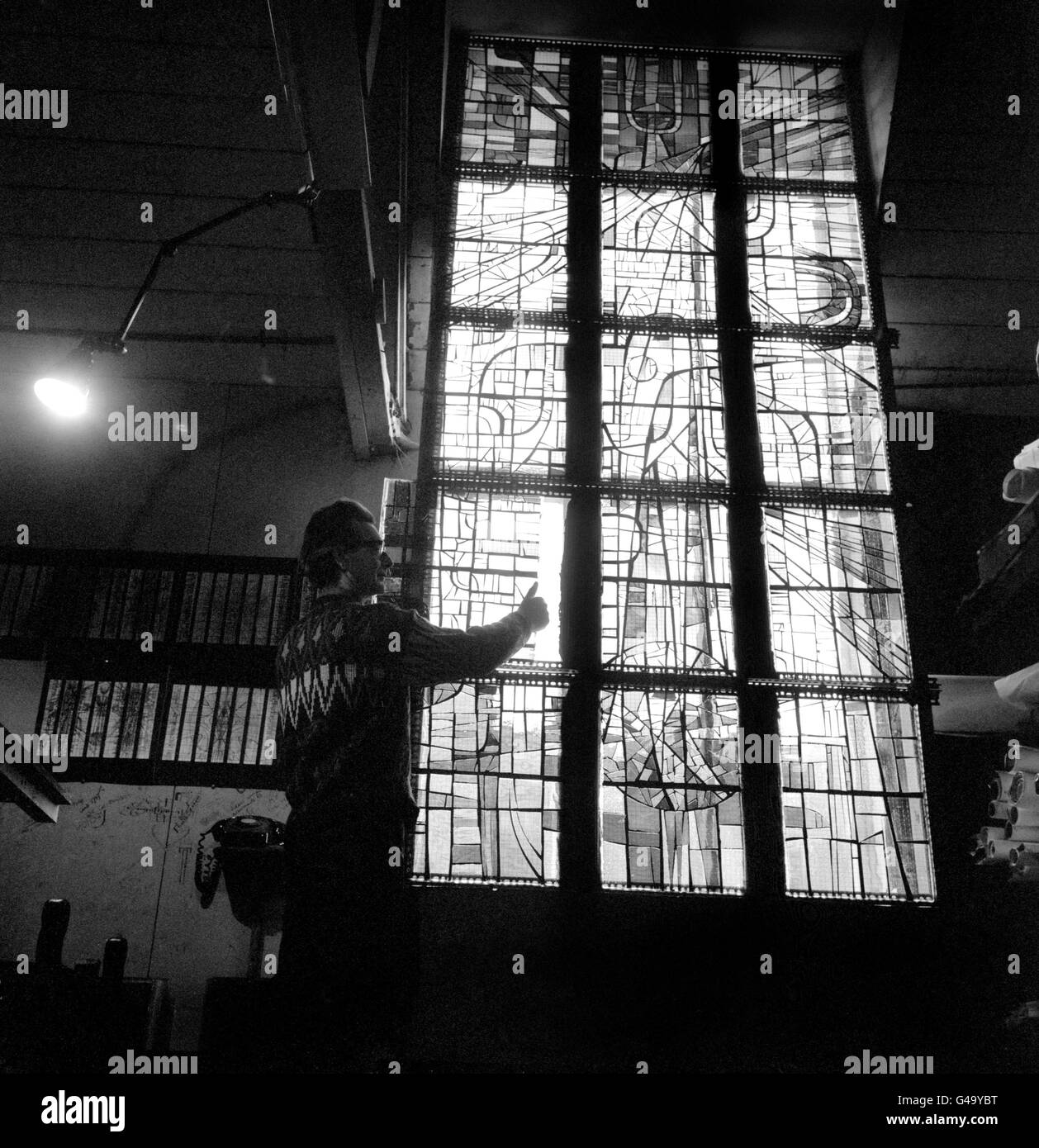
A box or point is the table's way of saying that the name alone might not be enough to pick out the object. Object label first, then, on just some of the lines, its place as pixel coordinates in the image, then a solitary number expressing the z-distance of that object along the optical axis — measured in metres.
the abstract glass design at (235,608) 3.99
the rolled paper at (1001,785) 3.52
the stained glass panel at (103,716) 3.83
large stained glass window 3.58
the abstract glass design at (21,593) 4.07
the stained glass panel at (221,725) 3.83
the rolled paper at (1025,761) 3.50
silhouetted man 2.19
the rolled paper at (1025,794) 3.35
